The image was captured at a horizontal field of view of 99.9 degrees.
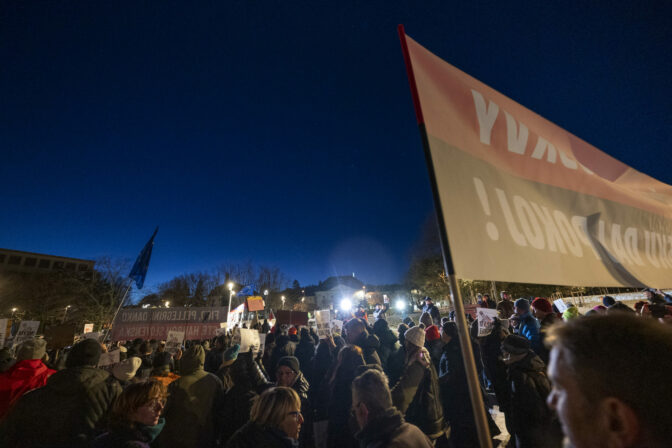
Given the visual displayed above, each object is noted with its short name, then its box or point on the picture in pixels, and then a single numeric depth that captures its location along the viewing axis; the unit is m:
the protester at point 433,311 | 10.91
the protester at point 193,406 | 3.46
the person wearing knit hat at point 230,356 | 4.67
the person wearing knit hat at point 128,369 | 4.98
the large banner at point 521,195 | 1.67
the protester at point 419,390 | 3.72
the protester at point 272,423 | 2.26
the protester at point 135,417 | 2.42
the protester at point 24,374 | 3.81
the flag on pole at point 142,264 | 9.67
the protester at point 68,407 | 2.69
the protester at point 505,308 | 7.61
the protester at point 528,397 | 3.28
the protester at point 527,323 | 5.15
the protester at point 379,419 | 2.04
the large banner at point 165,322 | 16.39
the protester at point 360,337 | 5.38
